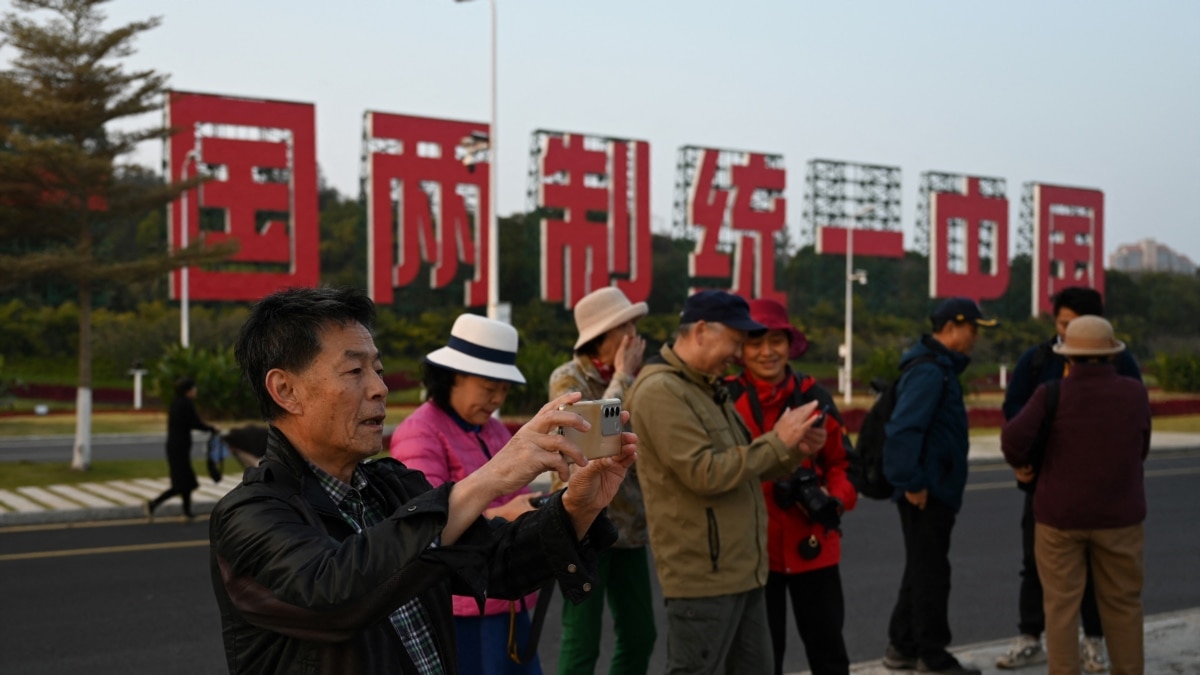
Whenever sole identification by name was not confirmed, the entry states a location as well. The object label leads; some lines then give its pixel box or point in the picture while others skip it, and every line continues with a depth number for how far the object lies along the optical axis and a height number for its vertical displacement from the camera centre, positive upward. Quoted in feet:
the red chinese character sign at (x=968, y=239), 153.89 +6.38
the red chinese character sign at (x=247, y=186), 100.32 +8.89
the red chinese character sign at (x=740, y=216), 137.28 +8.32
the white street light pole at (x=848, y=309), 118.21 -2.37
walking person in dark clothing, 39.22 -5.22
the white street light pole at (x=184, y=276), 95.09 +0.81
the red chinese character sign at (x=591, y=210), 124.98 +8.06
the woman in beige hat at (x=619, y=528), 16.10 -3.43
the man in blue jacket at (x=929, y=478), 19.29 -3.17
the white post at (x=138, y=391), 108.06 -9.84
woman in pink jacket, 12.43 -1.59
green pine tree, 54.19 +6.22
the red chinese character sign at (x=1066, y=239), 160.35 +6.68
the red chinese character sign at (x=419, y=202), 112.57 +8.37
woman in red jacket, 16.31 -3.12
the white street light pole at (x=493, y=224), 67.87 +3.68
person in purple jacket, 16.98 -2.99
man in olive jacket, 13.83 -2.41
